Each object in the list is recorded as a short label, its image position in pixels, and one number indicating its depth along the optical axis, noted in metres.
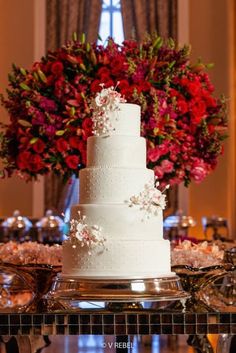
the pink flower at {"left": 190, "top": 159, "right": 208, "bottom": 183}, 4.58
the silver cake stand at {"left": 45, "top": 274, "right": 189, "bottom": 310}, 3.20
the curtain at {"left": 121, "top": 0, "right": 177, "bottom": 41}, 13.10
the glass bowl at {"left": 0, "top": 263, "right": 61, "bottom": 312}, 3.75
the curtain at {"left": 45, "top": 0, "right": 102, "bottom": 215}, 12.95
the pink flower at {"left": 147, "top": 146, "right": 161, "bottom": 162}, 4.38
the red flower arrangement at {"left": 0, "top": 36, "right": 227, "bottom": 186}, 4.40
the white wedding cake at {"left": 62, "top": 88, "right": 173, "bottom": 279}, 3.31
